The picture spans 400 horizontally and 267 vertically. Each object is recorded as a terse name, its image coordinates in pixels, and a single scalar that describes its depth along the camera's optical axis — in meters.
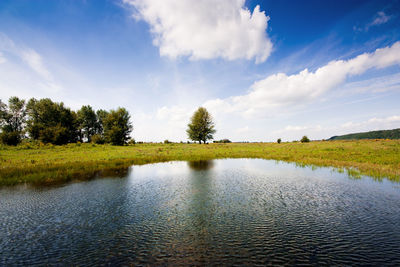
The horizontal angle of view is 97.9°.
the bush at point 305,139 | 64.29
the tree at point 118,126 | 65.81
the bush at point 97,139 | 73.00
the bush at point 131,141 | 74.06
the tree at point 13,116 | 67.59
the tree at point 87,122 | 86.44
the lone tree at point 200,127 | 83.81
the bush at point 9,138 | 51.06
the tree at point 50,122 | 57.34
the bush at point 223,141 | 93.08
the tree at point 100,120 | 96.38
